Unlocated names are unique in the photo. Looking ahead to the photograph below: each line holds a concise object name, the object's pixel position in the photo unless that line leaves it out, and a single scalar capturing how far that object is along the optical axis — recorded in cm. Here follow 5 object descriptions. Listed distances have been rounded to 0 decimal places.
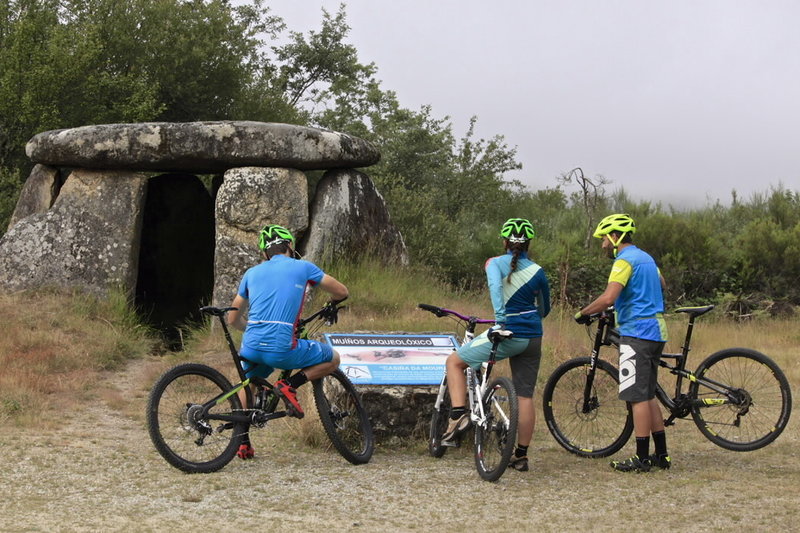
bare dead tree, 1620
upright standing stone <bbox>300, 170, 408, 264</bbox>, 1303
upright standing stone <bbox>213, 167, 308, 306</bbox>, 1281
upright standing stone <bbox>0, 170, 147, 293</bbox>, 1307
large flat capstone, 1300
